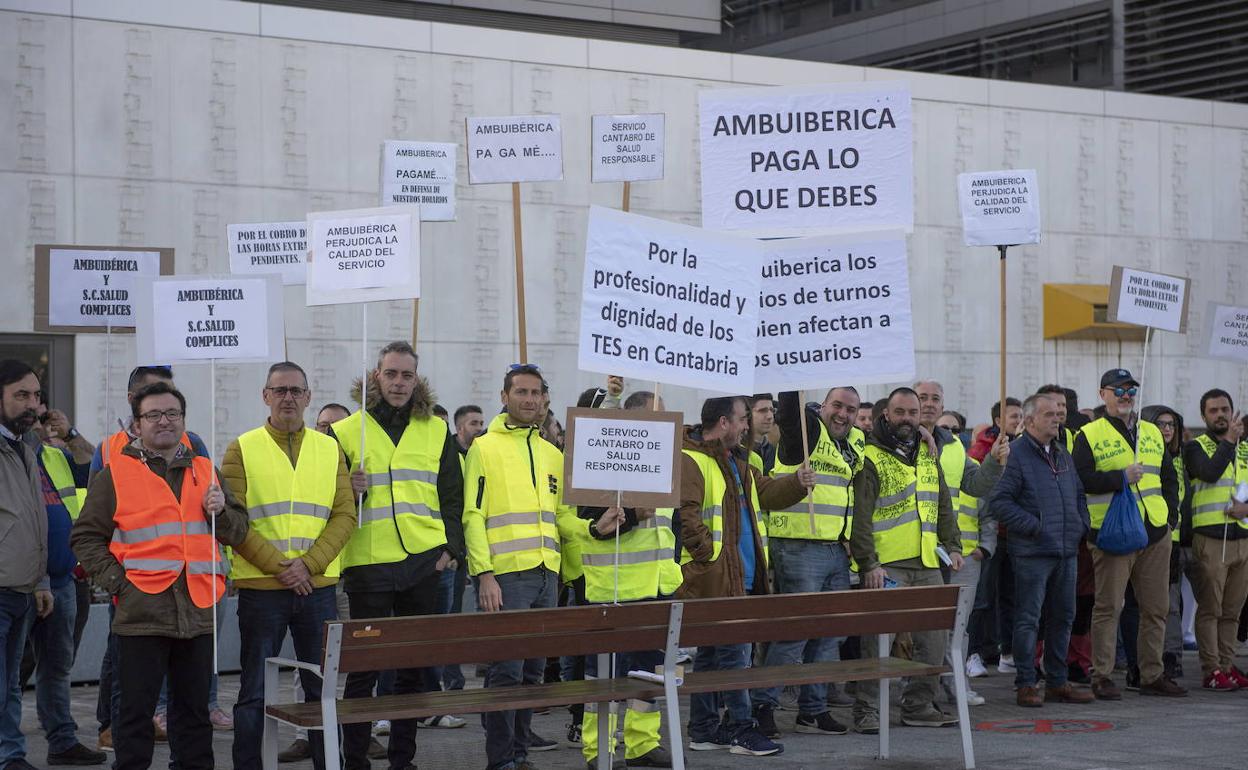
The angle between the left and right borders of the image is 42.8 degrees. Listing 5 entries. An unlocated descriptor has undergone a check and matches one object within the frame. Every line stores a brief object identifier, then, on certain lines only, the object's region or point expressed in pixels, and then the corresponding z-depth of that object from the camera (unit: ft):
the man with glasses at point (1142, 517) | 37.73
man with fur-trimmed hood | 26.96
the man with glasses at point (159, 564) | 23.95
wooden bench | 22.63
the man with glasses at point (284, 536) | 25.43
